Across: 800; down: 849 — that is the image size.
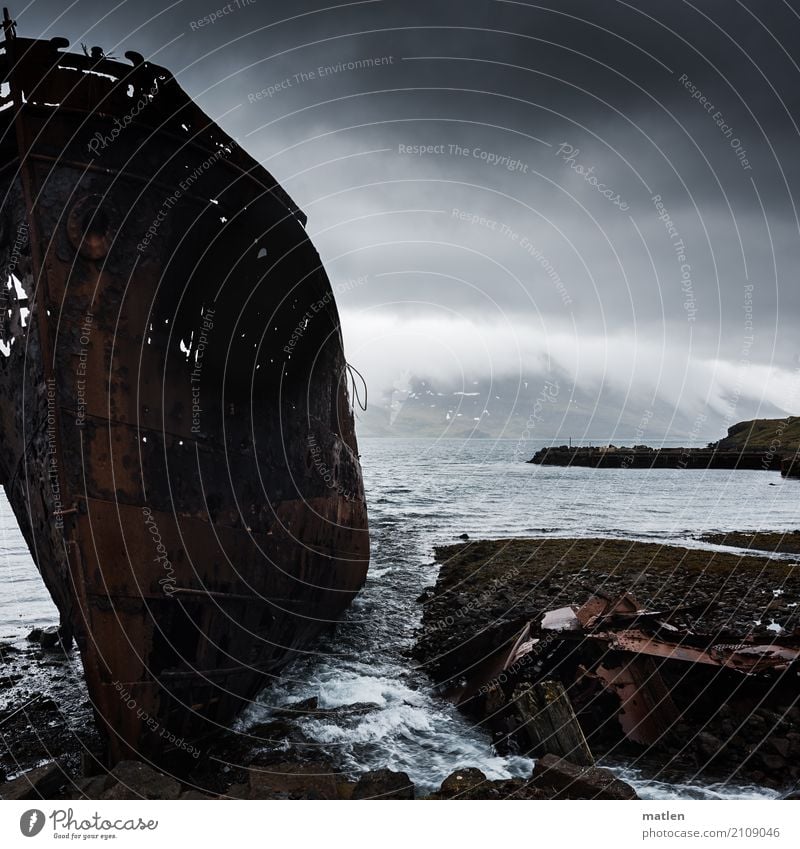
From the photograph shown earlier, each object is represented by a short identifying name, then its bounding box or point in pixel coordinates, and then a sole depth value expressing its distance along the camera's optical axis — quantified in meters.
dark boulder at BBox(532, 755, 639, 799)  3.73
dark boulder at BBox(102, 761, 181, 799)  3.77
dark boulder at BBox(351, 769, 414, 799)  4.01
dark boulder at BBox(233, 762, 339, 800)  3.99
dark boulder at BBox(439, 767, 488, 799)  3.98
